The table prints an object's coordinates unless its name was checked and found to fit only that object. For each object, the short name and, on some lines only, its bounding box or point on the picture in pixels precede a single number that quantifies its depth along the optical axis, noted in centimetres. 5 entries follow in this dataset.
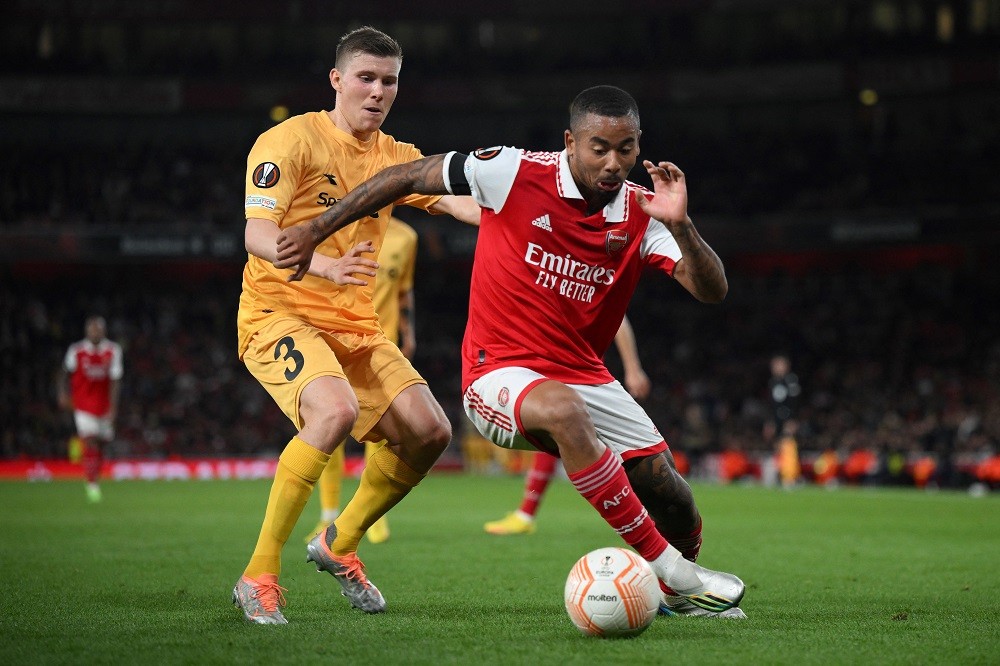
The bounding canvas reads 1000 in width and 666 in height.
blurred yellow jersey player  1855
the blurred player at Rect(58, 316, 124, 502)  3231
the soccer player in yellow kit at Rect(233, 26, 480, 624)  1042
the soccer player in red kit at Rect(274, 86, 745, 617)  972
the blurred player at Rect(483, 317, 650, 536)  1989
